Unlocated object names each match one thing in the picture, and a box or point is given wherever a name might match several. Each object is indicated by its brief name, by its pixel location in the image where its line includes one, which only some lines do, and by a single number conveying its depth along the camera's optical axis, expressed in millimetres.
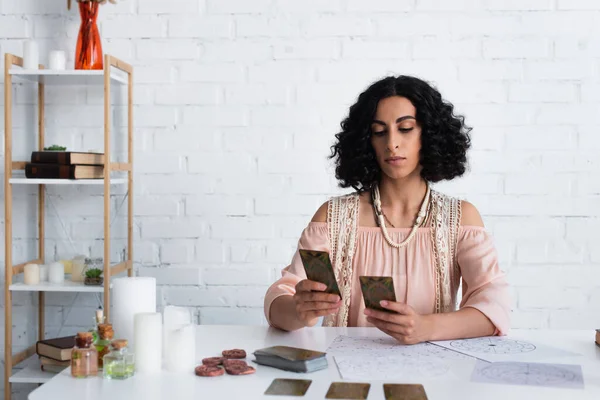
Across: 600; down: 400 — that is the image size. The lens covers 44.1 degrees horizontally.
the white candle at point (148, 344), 1504
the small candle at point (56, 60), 2902
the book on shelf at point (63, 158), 2795
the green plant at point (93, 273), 2826
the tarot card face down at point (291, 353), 1549
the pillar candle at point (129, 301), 1593
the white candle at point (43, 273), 2953
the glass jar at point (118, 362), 1467
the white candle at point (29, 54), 2883
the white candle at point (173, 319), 1582
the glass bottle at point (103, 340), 1534
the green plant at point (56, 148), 2883
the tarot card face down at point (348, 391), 1360
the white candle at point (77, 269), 2918
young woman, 2178
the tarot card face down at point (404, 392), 1343
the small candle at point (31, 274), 2900
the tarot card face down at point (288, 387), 1383
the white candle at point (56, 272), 2916
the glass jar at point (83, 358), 1486
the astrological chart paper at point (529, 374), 1458
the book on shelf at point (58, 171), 2803
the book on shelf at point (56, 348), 2697
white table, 1366
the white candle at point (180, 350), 1516
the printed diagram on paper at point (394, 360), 1499
